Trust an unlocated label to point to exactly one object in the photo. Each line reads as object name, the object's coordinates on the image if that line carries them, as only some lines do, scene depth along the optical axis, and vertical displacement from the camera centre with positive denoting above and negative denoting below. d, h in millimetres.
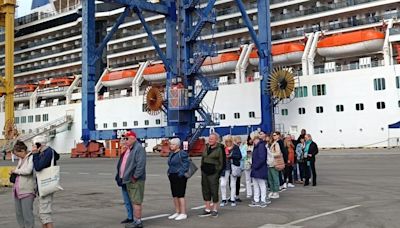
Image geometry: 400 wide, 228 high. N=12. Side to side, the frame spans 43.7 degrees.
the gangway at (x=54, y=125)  50219 +1931
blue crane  34062 +5682
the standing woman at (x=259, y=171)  9719 -640
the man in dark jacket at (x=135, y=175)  7633 -508
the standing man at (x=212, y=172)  8688 -568
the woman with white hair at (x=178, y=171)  8406 -516
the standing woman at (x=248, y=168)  10961 -646
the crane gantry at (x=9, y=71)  50344 +7641
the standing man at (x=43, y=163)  6738 -253
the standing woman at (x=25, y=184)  6809 -537
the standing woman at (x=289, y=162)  12945 -655
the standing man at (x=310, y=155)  13219 -488
